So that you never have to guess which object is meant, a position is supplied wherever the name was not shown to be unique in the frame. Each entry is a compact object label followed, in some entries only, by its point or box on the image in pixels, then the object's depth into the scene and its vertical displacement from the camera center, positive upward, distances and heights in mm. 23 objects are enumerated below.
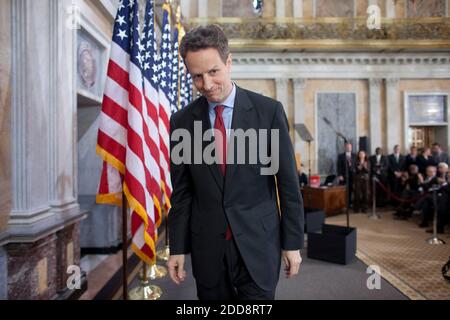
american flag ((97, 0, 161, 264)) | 3088 +243
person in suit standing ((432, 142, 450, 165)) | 6046 +65
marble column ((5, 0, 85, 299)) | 2814 +147
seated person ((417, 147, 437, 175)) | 6743 -58
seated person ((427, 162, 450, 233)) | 5363 -706
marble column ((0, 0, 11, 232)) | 2680 +436
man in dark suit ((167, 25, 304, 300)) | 1525 -217
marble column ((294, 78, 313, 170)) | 11766 +1824
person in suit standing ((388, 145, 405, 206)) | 8477 -350
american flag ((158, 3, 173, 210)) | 4430 +937
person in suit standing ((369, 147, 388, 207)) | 9000 -352
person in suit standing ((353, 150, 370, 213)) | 9070 -751
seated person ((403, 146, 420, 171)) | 7712 -12
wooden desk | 8469 -1058
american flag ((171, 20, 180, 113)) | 5645 +1575
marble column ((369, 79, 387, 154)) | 11664 +1673
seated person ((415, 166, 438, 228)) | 6293 -938
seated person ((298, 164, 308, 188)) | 9211 -590
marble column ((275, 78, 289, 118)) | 11805 +2681
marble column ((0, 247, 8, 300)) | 2580 -921
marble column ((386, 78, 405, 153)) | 11547 +1501
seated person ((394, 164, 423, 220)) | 7336 -753
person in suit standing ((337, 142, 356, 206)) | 9297 -274
